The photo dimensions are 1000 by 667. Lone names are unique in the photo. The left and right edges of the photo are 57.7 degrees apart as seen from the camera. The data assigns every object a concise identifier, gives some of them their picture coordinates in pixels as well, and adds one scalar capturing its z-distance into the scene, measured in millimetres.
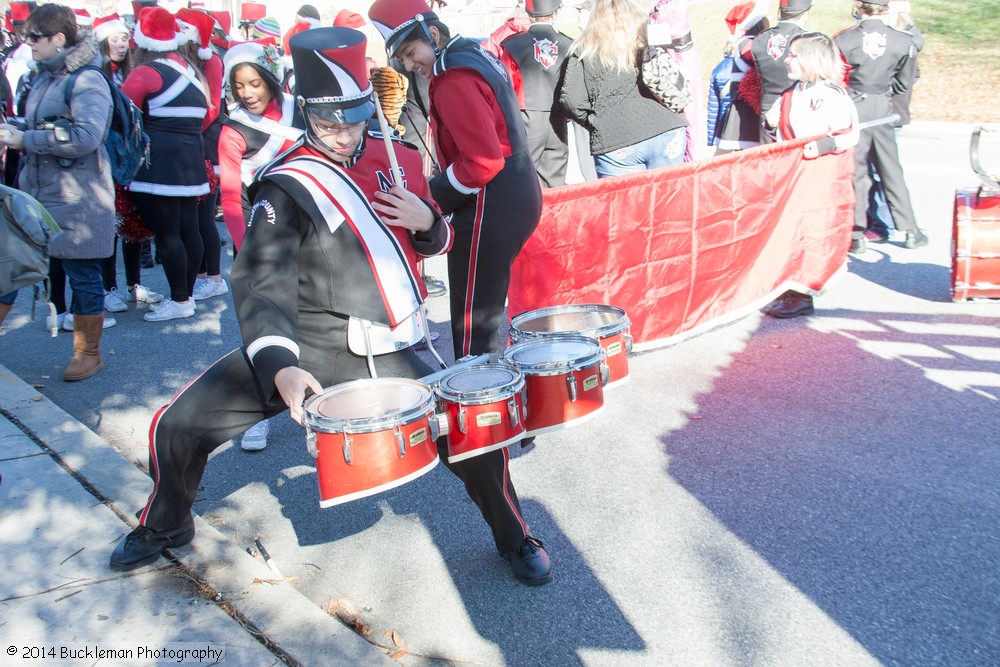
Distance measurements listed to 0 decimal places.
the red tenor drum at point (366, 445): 2451
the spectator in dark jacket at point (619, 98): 5555
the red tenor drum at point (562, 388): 2852
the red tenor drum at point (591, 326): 3199
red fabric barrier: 5023
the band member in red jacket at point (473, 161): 3678
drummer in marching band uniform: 2713
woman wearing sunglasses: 5207
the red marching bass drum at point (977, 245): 5641
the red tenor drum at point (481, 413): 2664
